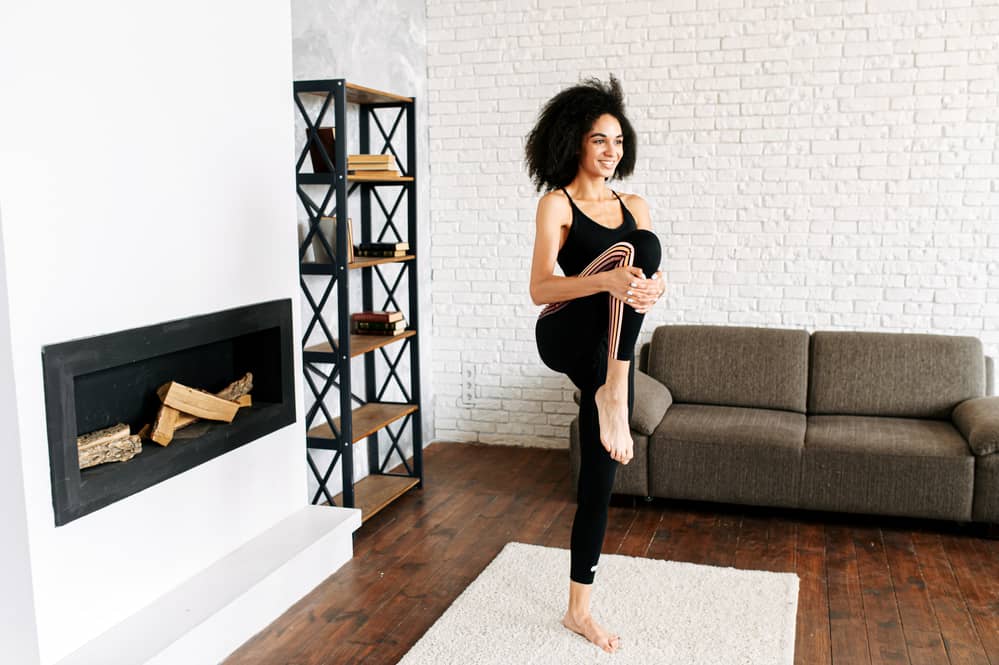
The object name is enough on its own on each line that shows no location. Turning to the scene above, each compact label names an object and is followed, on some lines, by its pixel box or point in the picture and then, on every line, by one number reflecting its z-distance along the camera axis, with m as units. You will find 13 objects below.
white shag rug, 2.81
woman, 2.61
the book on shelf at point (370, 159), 4.03
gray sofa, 3.90
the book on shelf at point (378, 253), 4.14
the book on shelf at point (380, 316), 4.23
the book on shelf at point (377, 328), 4.25
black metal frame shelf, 3.68
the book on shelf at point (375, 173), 4.03
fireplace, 2.39
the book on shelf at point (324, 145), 3.74
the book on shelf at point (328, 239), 3.73
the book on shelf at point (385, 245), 4.14
